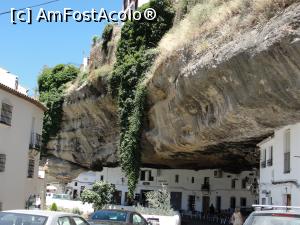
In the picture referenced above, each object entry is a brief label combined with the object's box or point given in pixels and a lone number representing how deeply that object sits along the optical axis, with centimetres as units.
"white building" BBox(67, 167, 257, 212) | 4716
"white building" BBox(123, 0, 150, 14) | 3914
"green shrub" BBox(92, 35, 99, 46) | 4079
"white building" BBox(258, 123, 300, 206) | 1898
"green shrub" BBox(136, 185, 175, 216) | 2817
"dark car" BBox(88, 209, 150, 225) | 1567
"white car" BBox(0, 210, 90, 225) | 988
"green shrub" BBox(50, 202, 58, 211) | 3728
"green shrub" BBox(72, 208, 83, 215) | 3520
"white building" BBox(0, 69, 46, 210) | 2342
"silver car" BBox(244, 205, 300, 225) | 798
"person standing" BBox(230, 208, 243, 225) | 2241
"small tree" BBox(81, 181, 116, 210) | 3350
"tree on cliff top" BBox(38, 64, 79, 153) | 4103
